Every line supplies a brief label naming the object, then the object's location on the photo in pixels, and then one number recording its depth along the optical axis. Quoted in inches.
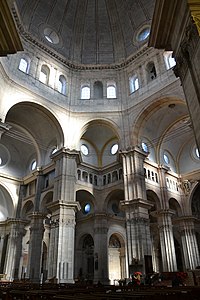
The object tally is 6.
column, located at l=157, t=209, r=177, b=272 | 853.2
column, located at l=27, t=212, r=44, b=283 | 812.1
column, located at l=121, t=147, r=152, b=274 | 709.9
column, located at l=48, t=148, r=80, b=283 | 700.2
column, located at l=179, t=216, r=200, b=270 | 962.1
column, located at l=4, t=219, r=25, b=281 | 941.2
